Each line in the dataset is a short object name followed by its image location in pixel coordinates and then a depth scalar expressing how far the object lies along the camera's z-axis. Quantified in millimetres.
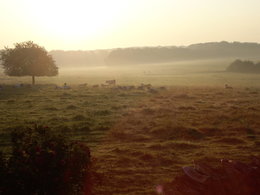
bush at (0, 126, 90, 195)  7430
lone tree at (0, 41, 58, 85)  52062
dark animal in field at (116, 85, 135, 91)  47078
